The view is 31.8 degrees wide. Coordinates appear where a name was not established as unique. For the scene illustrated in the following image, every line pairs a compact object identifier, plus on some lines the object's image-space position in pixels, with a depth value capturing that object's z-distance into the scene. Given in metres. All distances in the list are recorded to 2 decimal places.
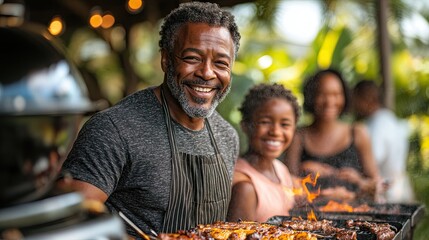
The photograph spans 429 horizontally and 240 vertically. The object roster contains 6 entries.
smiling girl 4.88
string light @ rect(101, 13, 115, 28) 10.69
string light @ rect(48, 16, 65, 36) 9.95
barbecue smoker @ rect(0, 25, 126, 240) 1.95
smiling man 3.60
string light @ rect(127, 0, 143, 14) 10.02
